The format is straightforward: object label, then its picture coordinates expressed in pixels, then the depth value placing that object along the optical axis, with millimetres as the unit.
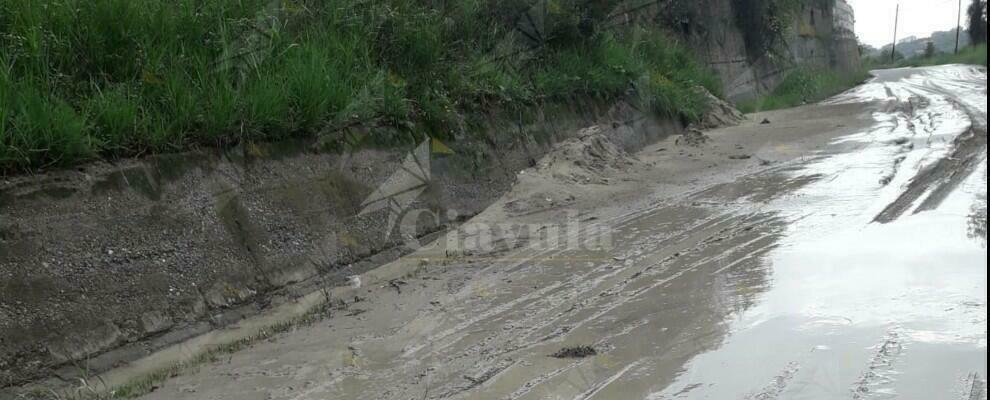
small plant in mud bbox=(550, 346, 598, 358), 3949
